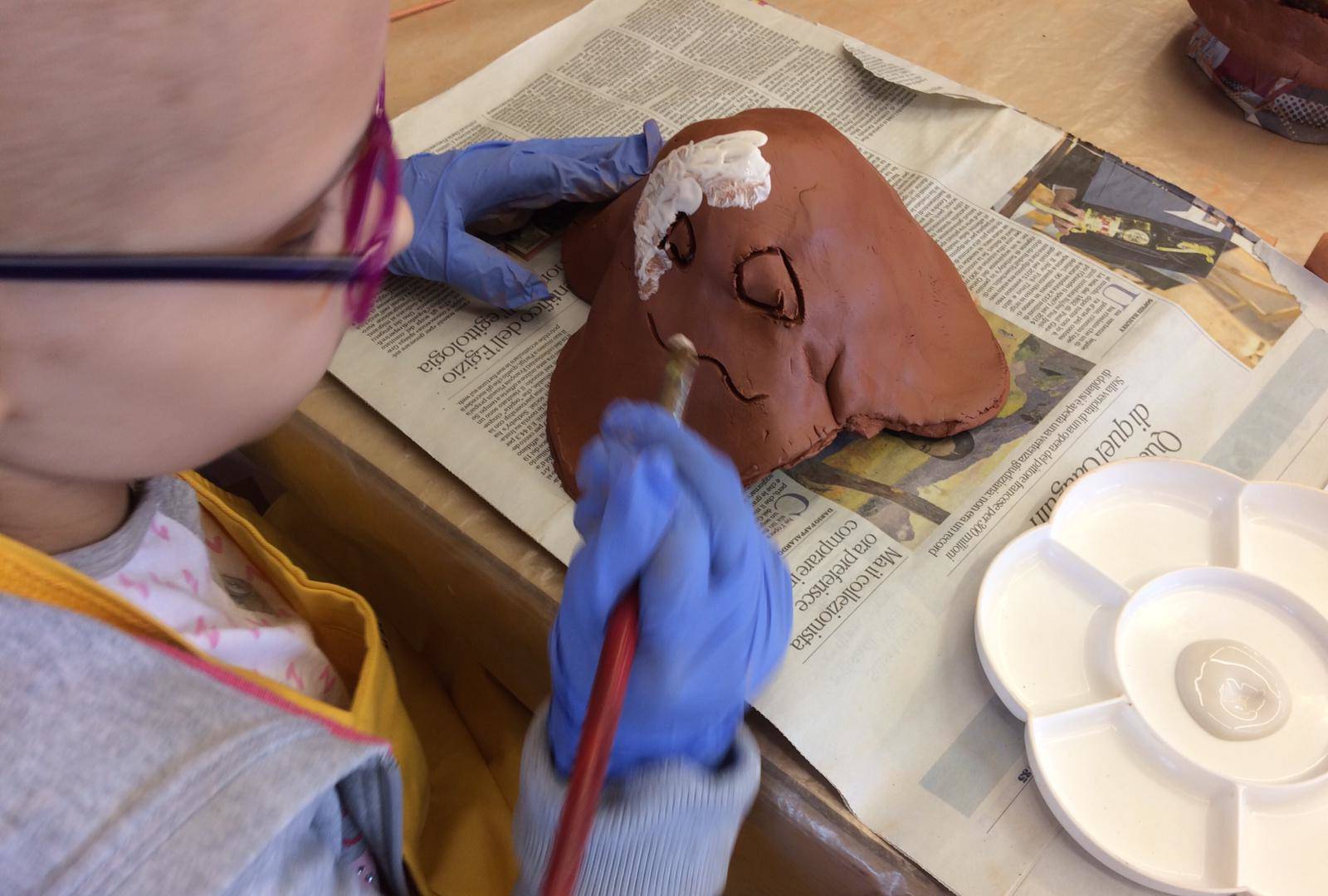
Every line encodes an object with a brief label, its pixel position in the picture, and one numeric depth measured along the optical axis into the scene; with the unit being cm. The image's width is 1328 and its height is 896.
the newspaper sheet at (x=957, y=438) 64
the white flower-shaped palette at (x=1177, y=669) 58
